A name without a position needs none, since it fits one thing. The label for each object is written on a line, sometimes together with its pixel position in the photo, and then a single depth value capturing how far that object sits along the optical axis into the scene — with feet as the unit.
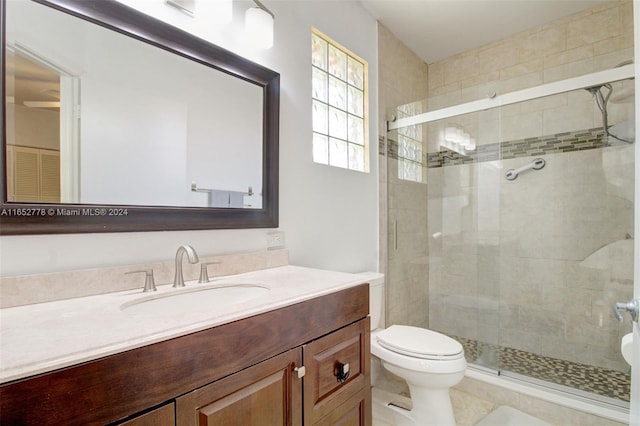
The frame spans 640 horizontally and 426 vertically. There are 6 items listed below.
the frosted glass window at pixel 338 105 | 6.21
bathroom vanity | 1.78
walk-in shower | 6.62
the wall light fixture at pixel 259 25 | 4.56
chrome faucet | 3.56
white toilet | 5.01
